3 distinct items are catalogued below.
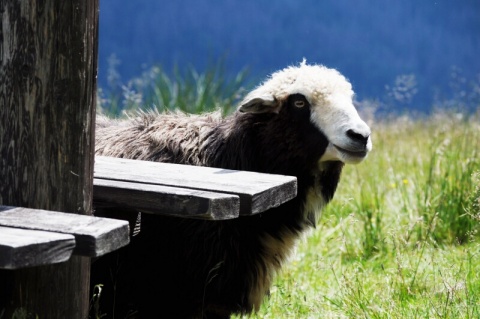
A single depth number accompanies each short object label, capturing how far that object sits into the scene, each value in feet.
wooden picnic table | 17.54
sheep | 28.27
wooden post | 20.58
